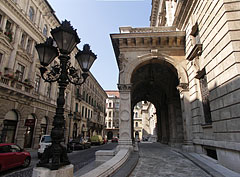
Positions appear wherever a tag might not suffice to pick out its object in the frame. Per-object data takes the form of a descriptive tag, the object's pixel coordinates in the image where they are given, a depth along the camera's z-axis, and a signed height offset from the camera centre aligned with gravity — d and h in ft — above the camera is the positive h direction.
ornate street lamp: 12.21 +6.20
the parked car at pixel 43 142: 42.41 -3.88
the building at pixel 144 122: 129.70 +7.01
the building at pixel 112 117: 202.59 +14.48
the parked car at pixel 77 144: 64.70 -6.69
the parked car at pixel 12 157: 26.04 -5.09
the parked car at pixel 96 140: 97.45 -6.97
